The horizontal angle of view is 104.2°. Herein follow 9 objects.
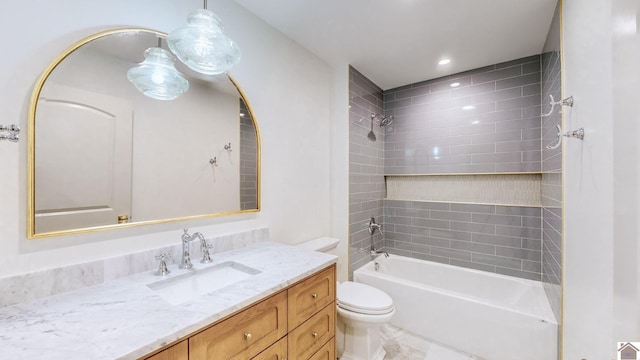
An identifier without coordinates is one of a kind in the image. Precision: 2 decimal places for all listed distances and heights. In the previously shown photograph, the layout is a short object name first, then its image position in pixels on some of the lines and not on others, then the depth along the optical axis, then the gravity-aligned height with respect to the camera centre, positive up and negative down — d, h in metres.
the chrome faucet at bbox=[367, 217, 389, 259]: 2.86 -0.59
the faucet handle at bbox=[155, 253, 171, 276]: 1.18 -0.41
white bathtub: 1.80 -1.09
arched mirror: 0.98 +0.18
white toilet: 1.79 -1.01
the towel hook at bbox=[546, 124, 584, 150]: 1.20 +0.23
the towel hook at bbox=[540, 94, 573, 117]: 1.37 +0.45
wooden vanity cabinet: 0.82 -0.60
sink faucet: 1.28 -0.36
